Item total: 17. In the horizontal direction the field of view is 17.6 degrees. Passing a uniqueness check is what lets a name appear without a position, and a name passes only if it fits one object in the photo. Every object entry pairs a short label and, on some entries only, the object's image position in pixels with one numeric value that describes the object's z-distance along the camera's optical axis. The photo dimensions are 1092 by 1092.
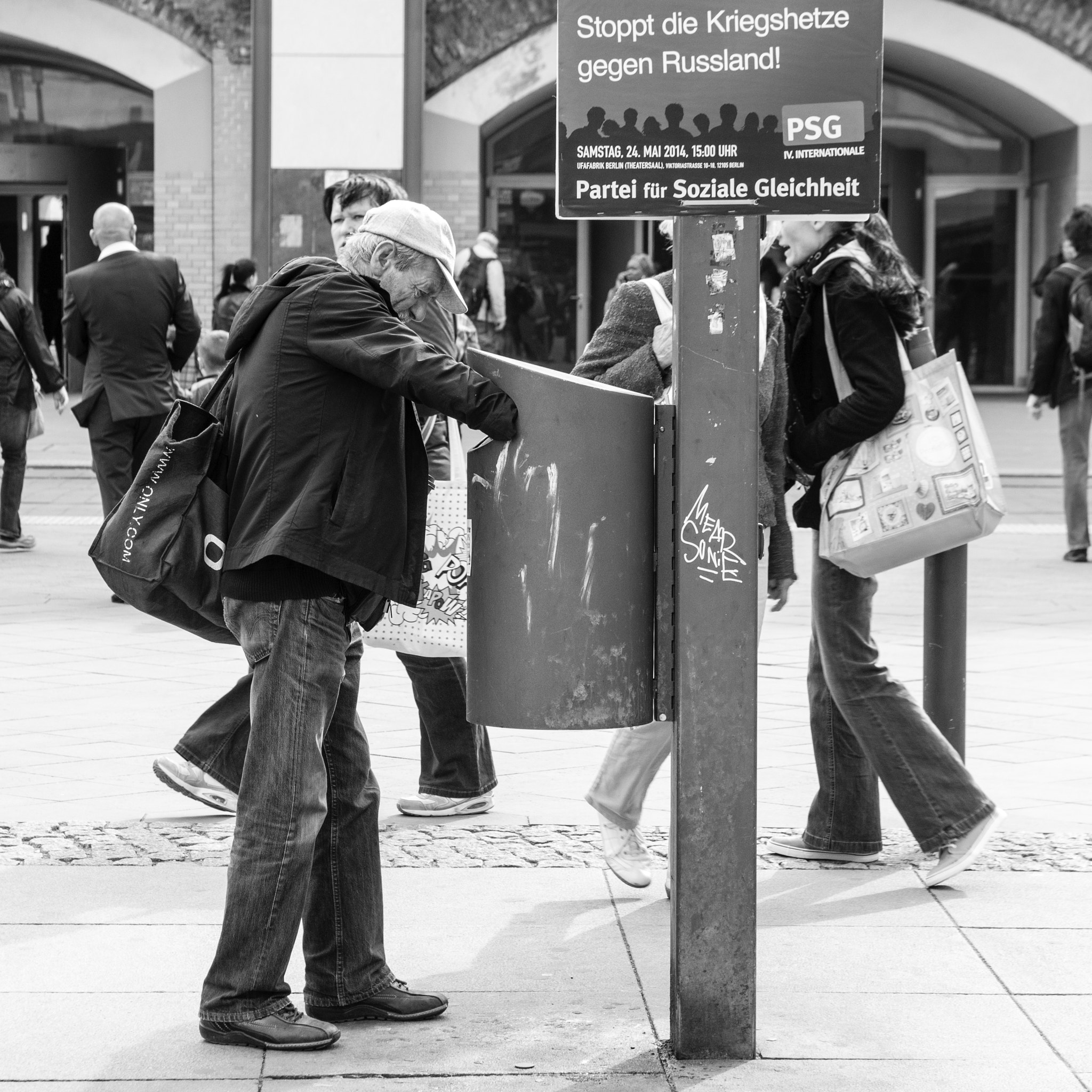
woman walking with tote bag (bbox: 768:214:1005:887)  9.08
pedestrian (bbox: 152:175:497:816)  10.10
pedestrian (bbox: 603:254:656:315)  34.47
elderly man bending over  6.72
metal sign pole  6.67
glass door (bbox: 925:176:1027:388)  45.77
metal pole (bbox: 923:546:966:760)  10.16
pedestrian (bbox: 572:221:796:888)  8.80
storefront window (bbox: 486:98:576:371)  44.01
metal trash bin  6.75
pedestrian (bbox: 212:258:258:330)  24.02
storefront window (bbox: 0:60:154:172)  43.95
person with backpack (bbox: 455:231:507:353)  34.32
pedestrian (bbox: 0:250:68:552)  21.36
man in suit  18.50
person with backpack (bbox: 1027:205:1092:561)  21.15
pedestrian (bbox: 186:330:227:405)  14.98
